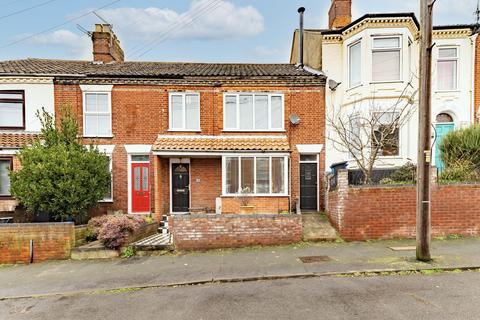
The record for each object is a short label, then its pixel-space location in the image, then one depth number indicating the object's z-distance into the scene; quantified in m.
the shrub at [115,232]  8.38
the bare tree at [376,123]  10.72
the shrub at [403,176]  9.31
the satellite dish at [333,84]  12.02
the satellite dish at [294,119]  11.99
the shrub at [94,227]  9.52
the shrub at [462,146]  9.25
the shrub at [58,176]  9.32
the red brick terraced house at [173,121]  11.77
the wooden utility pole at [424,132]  6.29
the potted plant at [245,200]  10.72
